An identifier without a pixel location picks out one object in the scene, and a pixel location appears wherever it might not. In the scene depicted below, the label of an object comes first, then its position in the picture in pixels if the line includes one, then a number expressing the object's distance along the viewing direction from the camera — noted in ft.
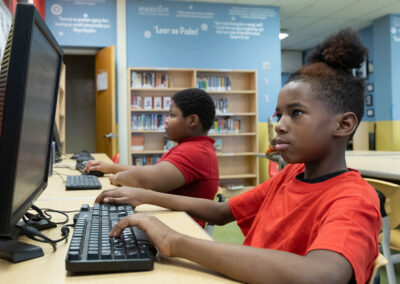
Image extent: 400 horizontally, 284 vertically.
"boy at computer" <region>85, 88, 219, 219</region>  4.43
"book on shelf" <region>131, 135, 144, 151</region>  16.43
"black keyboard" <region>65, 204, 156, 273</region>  1.83
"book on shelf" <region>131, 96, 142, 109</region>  16.25
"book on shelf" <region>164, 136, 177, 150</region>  16.92
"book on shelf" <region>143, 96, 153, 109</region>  16.43
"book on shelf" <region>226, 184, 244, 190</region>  16.69
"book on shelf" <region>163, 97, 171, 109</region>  16.61
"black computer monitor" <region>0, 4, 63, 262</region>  1.69
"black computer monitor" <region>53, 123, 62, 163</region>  8.96
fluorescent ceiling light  22.94
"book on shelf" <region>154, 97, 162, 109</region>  16.56
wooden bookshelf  16.38
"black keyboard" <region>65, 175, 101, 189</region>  4.82
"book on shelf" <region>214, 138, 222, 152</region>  17.44
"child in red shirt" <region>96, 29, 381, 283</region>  1.81
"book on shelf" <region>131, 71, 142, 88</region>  16.19
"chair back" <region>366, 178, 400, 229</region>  4.76
